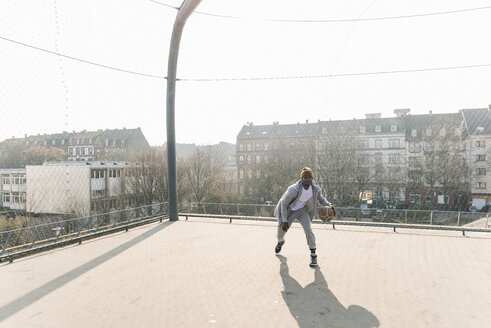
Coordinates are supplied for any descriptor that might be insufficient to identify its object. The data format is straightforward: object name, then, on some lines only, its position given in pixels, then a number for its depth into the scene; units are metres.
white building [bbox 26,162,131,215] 10.45
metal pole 6.86
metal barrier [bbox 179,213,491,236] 6.00
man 4.45
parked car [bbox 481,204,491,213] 13.00
